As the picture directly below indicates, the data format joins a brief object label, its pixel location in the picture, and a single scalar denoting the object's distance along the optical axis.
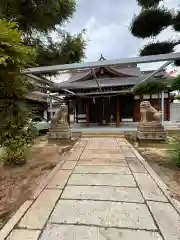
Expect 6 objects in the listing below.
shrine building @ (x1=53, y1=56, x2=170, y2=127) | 11.87
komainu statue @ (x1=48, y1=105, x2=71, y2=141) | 7.93
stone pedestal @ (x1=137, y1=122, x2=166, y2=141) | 7.37
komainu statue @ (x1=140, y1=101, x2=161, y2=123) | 7.64
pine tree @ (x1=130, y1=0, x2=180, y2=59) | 4.00
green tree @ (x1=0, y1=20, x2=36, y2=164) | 2.10
